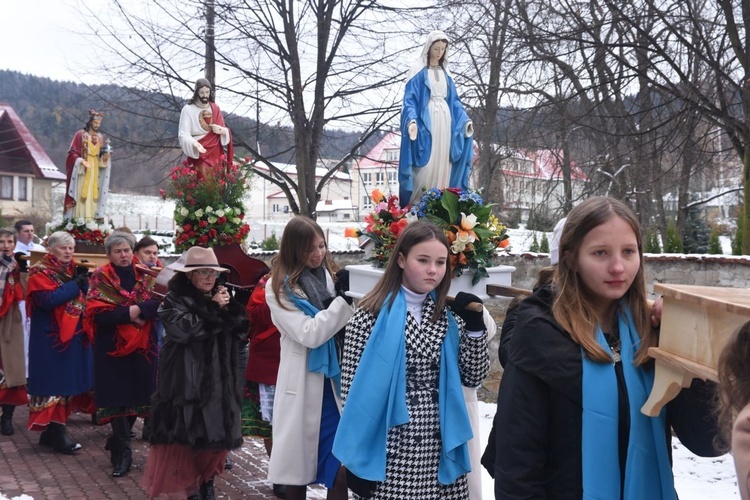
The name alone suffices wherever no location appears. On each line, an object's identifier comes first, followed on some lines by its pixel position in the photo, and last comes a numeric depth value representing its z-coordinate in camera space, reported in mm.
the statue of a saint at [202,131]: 9633
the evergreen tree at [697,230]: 25609
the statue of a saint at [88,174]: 11664
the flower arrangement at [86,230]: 11102
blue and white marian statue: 6109
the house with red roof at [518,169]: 18234
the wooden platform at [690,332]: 1920
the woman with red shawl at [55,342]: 7102
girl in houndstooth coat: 3398
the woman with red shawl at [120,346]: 6410
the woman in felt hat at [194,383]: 5148
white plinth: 4661
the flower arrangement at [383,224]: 4894
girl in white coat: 4590
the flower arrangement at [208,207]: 8492
